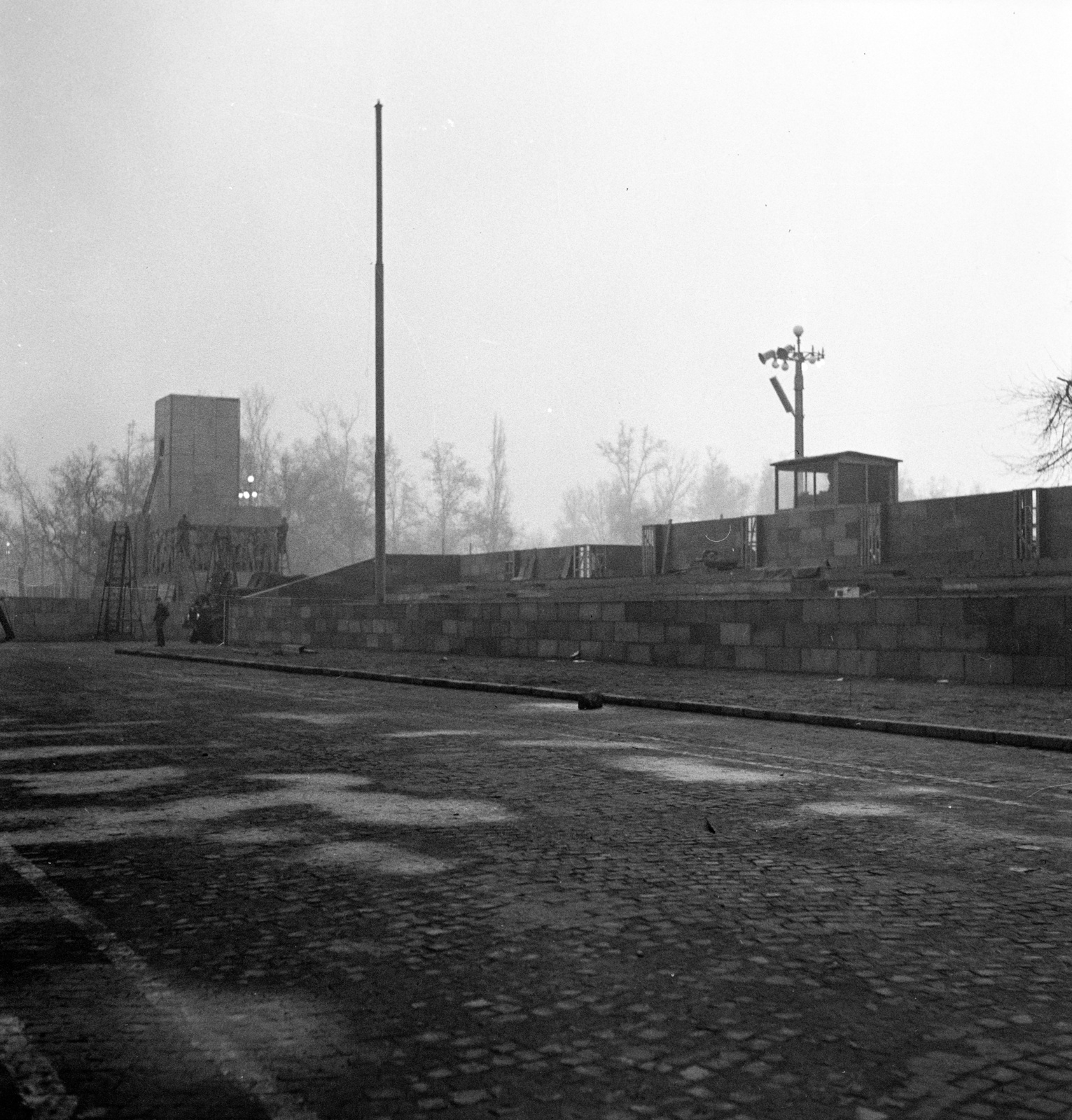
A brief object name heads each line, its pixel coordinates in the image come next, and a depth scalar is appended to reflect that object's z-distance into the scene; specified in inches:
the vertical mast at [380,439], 1232.2
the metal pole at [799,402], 1679.4
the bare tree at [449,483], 4488.2
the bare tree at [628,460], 4411.9
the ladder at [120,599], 1961.5
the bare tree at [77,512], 3368.6
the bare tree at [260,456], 3988.7
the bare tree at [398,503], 4584.2
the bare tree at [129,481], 3565.5
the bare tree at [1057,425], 1360.7
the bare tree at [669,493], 4731.8
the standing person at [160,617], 1619.1
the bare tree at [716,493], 5600.4
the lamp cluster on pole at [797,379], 1700.3
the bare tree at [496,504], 4276.6
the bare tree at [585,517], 5610.2
